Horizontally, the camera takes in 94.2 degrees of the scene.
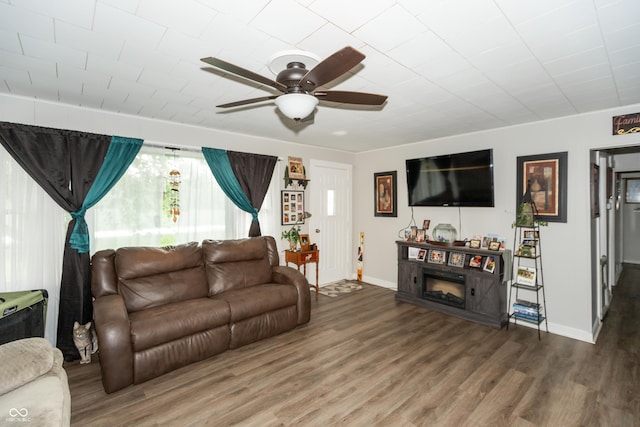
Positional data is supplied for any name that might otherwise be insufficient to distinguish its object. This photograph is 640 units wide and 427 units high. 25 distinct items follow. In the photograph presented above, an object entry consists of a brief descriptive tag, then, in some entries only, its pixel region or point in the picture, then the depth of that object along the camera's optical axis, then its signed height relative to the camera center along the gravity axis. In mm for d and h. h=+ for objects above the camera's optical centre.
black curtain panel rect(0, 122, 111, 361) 2740 +358
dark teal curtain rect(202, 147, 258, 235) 3881 +517
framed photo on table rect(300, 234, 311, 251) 4755 -451
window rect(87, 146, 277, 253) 3264 +68
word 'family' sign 2943 +924
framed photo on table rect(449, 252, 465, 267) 3949 -593
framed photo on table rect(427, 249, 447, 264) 4148 -588
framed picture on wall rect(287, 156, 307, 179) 4656 +738
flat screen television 3875 +498
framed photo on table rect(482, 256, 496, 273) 3645 -612
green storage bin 2234 -806
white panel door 5133 -44
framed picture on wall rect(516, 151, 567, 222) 3404 +384
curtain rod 3469 +818
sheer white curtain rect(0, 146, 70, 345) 2717 -215
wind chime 3619 +249
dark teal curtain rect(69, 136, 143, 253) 2938 +397
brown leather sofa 2398 -872
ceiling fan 1452 +746
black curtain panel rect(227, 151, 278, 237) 4105 +576
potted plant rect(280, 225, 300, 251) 4605 -349
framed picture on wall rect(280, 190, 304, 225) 4680 +120
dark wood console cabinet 3592 -886
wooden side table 4484 -647
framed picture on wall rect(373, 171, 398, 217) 5129 +374
